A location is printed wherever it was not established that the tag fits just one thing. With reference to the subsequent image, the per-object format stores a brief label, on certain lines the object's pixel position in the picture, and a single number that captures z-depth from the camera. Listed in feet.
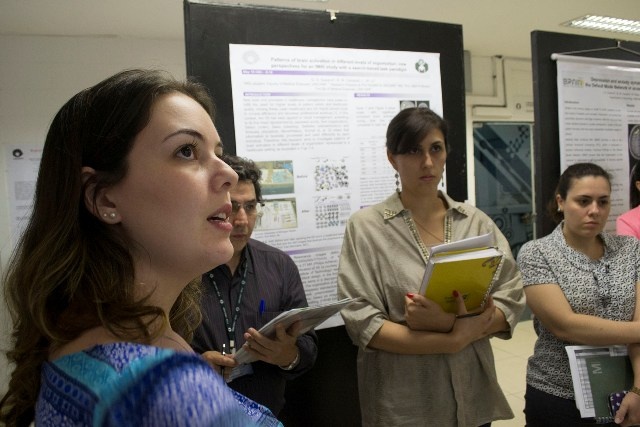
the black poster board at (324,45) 5.80
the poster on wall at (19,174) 13.11
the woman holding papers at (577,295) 5.48
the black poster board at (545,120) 7.46
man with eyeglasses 4.62
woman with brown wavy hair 2.19
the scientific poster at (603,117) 7.66
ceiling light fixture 15.74
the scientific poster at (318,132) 6.14
